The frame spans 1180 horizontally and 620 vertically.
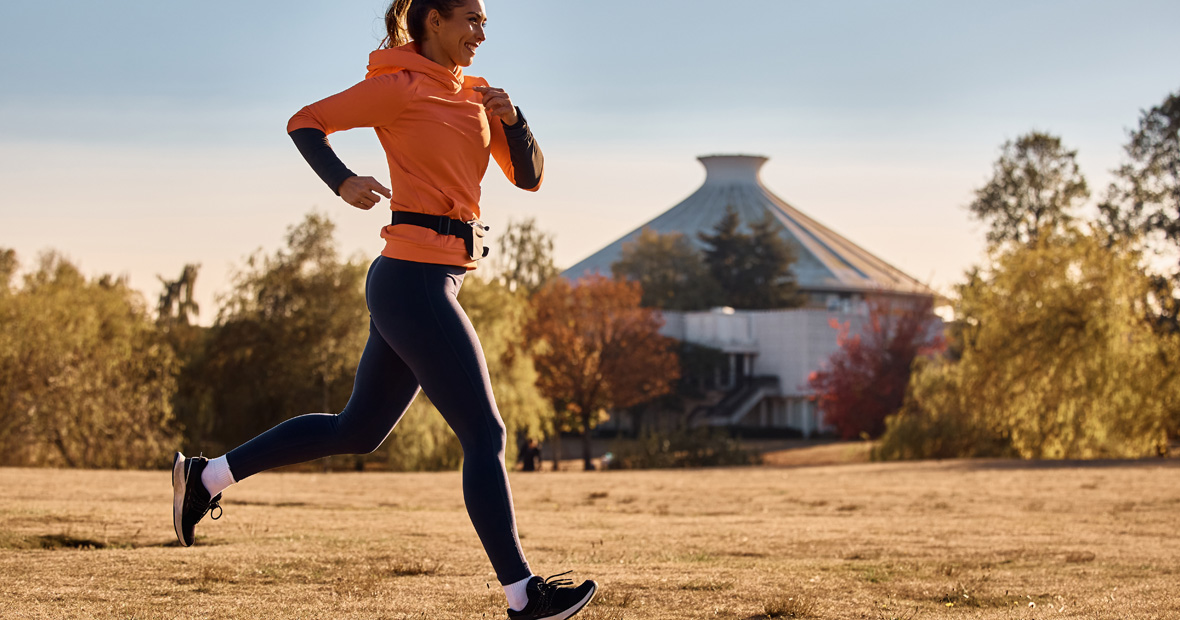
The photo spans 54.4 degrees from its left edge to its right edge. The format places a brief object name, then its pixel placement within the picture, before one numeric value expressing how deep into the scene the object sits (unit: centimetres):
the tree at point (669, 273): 6912
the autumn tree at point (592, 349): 4231
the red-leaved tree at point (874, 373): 4316
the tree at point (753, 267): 7062
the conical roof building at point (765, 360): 5809
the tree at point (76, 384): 2219
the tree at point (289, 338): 2902
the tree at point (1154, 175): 4706
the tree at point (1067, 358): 2389
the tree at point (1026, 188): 5438
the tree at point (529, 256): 5400
